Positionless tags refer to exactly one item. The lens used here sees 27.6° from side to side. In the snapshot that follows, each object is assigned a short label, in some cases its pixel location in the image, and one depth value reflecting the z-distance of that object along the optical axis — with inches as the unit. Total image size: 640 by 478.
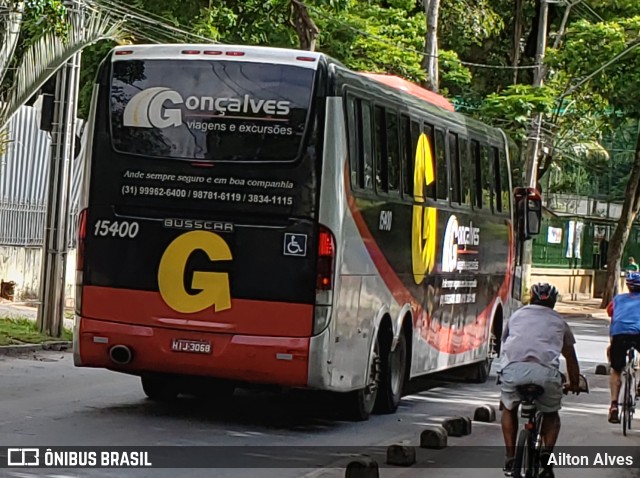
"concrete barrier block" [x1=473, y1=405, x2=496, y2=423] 549.0
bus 466.0
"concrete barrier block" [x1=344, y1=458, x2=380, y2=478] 344.5
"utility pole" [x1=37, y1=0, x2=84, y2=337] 757.3
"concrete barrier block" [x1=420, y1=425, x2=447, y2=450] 452.1
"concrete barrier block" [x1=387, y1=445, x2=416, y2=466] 411.2
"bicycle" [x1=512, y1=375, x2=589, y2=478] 337.4
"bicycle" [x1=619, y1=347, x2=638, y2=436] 525.0
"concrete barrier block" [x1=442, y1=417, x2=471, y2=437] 493.7
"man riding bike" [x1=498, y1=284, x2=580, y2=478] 350.9
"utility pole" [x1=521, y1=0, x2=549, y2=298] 1328.7
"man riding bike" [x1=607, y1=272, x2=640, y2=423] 526.9
